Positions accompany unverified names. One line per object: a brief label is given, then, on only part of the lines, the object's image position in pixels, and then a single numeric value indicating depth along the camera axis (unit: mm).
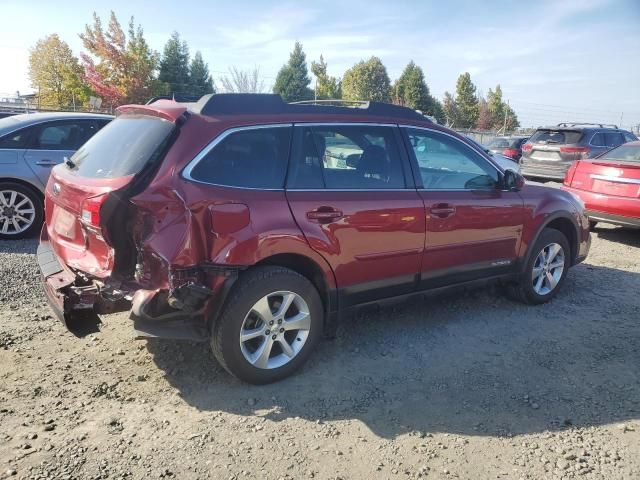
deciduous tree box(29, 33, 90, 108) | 36906
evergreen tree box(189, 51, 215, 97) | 43344
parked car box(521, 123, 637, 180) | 13031
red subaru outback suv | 2889
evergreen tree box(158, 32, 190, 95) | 41594
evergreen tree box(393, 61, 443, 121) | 49875
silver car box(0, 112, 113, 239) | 6289
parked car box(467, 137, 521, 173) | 12828
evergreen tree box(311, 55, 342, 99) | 51469
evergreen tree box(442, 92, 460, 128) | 53750
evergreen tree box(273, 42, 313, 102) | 49844
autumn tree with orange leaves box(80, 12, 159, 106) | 34812
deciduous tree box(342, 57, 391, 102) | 54156
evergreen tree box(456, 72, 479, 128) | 53031
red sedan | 7027
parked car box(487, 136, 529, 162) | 18438
